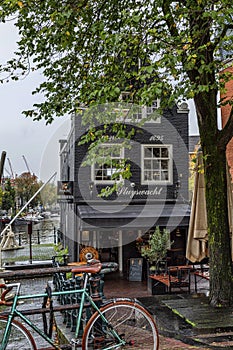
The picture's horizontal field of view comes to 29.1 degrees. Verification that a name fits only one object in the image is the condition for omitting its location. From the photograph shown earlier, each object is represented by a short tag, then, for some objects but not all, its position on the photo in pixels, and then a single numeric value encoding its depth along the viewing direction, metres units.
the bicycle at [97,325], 4.06
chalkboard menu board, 15.29
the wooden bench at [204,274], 10.27
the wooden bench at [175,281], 10.12
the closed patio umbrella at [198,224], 7.41
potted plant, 12.21
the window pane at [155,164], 18.25
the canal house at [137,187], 17.33
